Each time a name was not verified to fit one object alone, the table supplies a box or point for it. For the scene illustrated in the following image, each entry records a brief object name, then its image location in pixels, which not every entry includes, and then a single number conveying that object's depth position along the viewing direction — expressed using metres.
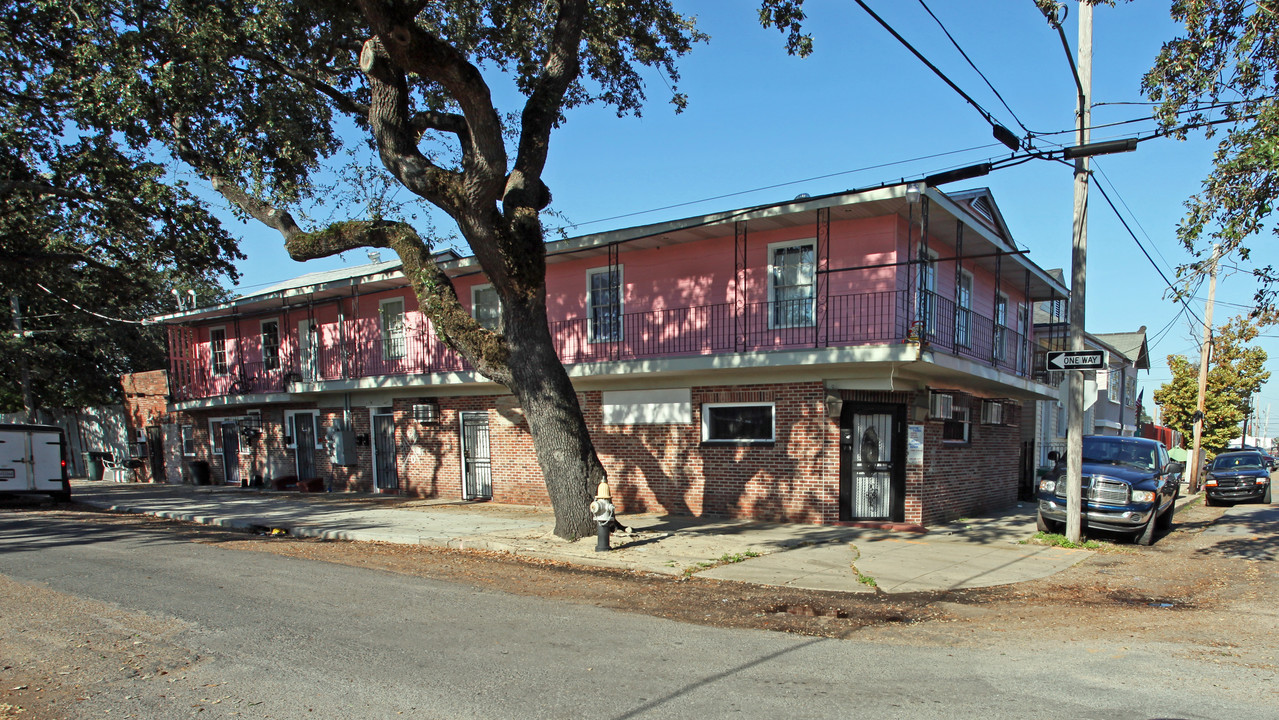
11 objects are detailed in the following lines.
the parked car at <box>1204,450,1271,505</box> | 20.89
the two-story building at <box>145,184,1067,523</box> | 13.12
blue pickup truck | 11.88
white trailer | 17.22
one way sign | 11.00
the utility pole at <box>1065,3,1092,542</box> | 11.46
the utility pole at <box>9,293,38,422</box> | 25.31
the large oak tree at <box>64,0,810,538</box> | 10.44
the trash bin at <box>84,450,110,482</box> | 28.66
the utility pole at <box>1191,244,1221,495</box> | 24.74
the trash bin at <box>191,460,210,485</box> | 24.39
